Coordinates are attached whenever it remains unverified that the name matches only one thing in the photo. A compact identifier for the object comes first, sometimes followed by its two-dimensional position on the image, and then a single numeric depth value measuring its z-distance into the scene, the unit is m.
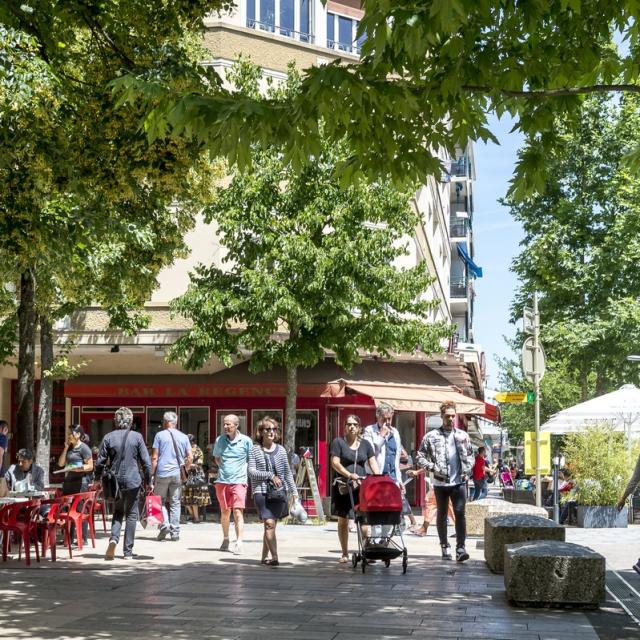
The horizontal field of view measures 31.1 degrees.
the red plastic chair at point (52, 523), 13.67
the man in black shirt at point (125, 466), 13.84
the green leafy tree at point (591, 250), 35.09
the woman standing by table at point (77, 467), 17.27
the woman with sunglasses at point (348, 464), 13.46
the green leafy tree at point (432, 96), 7.80
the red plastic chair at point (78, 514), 14.11
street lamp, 19.50
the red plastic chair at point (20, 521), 13.03
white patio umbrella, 23.39
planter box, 21.58
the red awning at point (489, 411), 30.03
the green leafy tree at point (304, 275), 24.00
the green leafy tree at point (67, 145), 12.15
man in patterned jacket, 13.89
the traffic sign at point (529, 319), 23.40
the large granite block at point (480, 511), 16.28
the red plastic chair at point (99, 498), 16.70
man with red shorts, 14.98
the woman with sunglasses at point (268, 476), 13.39
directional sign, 24.18
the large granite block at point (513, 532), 12.18
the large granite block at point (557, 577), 9.84
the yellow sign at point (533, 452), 20.75
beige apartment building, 28.22
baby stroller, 12.69
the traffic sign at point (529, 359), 20.64
